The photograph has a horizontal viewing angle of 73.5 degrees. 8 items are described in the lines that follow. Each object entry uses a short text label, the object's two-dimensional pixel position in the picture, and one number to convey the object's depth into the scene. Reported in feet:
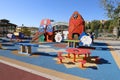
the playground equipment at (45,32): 37.04
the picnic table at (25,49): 19.57
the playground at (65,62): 11.99
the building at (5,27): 63.98
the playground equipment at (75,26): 30.95
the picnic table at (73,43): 26.05
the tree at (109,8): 29.72
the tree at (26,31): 51.62
